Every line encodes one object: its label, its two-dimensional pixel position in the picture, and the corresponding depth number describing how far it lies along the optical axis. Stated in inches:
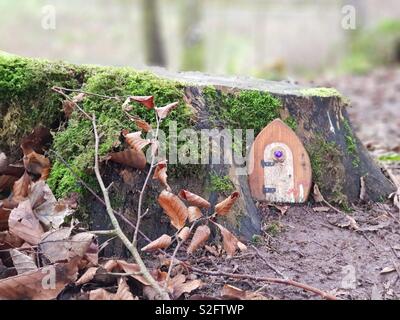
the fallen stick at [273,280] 78.4
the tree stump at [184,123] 90.5
